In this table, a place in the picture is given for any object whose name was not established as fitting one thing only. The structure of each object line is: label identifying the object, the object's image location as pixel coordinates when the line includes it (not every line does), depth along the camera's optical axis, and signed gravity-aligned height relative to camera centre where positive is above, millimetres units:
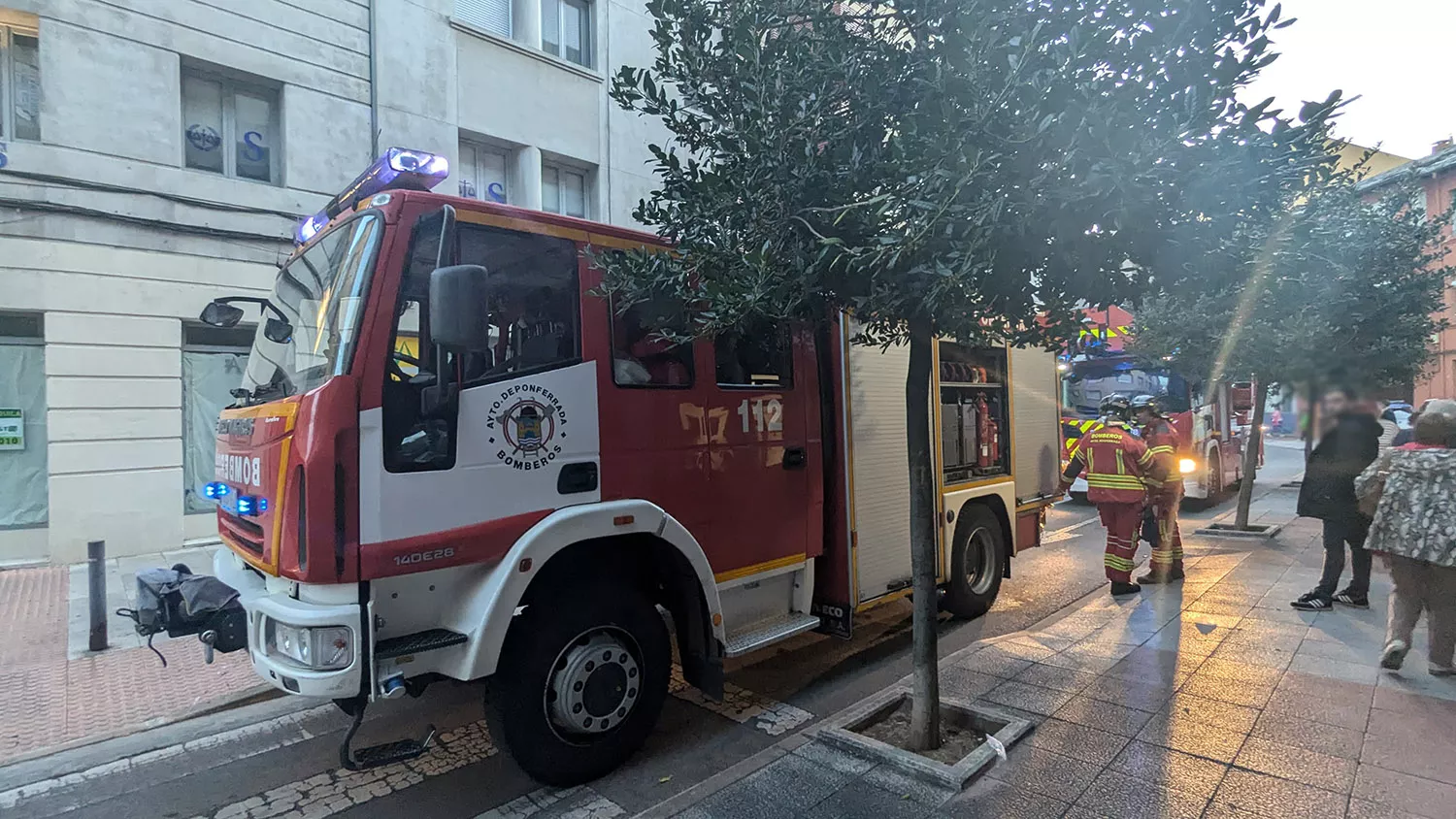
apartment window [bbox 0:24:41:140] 8094 +3695
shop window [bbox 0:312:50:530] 8312 +134
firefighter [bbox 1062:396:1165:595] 6727 -666
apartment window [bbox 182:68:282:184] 9031 +3615
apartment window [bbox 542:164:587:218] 12148 +3695
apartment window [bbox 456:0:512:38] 11102 +5962
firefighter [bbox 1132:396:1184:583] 7004 -701
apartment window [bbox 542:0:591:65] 12078 +6213
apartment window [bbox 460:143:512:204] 11273 +3708
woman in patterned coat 4285 -696
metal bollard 5730 -1185
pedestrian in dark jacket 5641 -957
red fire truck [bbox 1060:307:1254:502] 10977 -2
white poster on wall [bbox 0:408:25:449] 8359 +101
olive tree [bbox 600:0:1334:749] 2762 +989
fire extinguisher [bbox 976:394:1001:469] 6536 -183
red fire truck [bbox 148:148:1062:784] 3084 -252
